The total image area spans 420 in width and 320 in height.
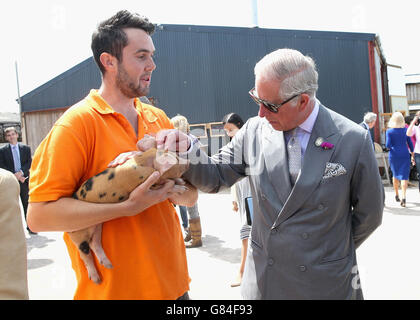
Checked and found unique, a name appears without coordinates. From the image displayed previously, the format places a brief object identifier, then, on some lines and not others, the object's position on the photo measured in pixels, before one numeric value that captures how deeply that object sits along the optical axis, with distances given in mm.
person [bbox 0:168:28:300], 1564
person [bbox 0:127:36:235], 7469
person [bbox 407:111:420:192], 8630
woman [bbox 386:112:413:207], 8711
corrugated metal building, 15625
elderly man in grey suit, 1960
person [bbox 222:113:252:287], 4136
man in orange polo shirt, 1607
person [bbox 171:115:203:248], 6148
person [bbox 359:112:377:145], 8938
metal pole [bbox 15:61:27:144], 18031
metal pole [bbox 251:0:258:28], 16869
